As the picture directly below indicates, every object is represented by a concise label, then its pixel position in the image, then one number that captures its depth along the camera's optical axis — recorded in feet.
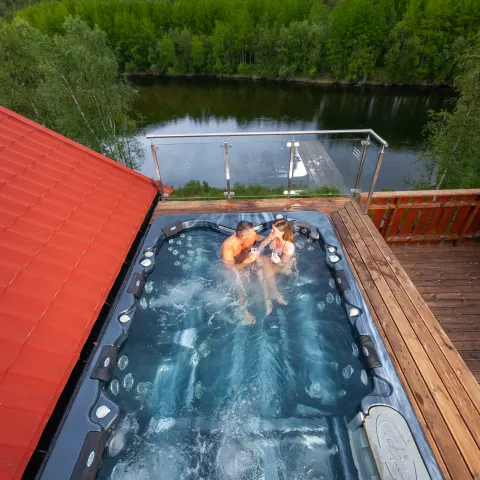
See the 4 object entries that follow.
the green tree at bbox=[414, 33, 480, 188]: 23.68
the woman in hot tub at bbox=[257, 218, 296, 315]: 9.95
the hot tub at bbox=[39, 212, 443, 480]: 6.56
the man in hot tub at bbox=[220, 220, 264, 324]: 10.03
